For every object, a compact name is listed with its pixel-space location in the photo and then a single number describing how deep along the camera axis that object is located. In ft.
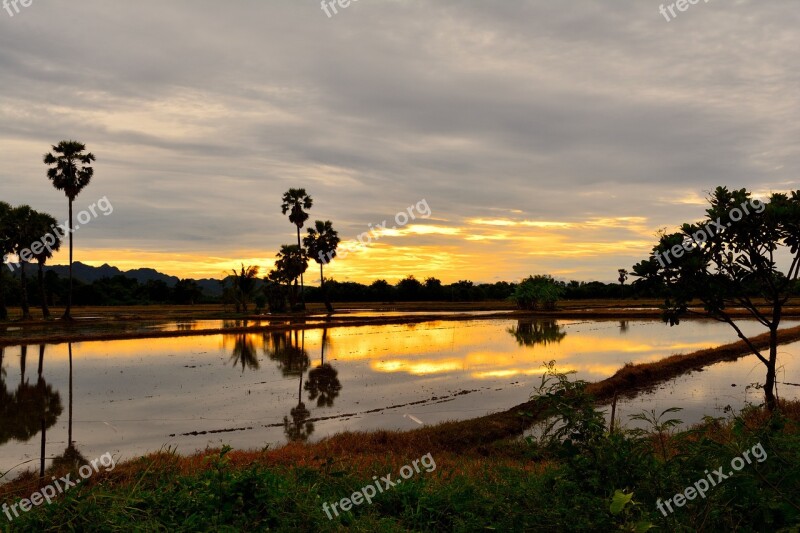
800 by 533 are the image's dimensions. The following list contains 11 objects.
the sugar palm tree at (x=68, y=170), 190.60
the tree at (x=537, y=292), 253.24
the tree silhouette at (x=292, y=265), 256.73
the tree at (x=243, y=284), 255.50
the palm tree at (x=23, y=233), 199.93
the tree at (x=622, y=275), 427.04
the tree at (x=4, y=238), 192.99
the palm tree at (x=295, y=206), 256.93
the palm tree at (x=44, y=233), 208.64
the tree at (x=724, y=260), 41.60
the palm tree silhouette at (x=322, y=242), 269.03
